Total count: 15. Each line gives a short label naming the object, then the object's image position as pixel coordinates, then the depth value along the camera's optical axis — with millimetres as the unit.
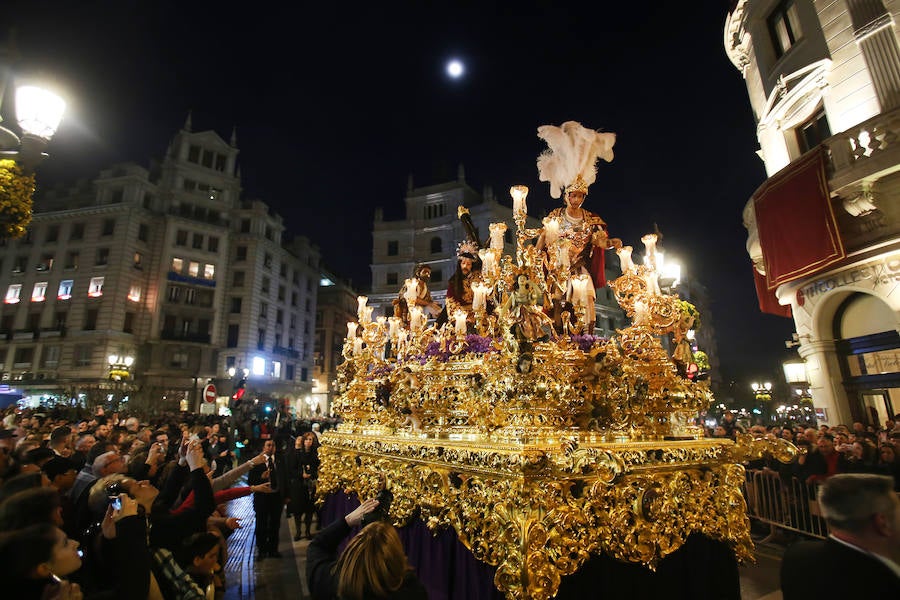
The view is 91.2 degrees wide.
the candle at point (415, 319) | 6363
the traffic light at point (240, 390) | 16781
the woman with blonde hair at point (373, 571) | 2135
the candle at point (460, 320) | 5148
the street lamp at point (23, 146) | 4934
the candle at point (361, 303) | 7011
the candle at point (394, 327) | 7286
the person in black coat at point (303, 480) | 8289
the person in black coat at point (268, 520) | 7270
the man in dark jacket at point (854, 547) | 1862
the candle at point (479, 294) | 5102
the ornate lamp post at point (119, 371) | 24062
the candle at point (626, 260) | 5199
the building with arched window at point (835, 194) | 8711
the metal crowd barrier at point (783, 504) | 6586
